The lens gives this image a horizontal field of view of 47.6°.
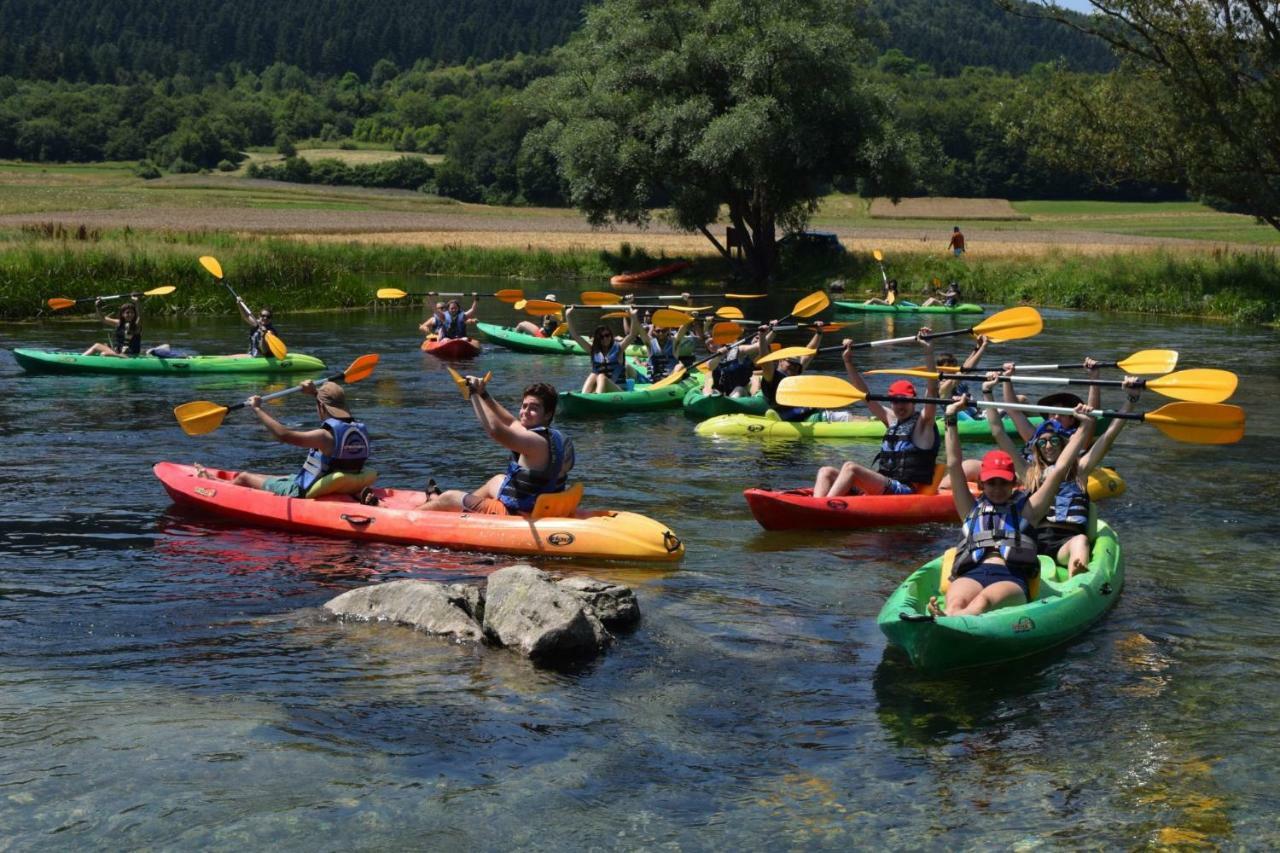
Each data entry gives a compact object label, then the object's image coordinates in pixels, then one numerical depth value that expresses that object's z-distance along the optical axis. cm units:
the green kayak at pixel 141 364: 2088
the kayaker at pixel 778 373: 1606
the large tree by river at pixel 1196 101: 2736
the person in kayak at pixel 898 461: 1205
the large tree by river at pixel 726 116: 3709
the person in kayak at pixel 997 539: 857
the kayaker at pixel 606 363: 1858
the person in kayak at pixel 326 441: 1139
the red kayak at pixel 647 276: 4122
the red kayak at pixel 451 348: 2448
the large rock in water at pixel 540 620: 849
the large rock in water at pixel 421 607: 891
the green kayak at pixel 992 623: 811
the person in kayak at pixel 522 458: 1019
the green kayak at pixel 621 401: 1795
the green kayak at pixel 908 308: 3209
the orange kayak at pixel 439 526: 1077
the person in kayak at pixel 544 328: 2617
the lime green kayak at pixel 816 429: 1588
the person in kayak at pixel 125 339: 2123
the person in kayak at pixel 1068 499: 970
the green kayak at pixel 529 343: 2572
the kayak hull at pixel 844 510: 1184
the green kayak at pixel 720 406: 1731
